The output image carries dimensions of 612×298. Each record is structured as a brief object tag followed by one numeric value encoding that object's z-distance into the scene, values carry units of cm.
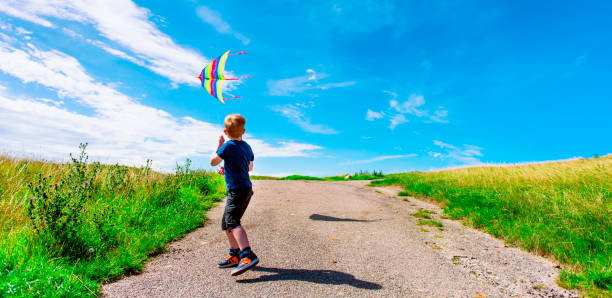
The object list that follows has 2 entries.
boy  436
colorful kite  793
